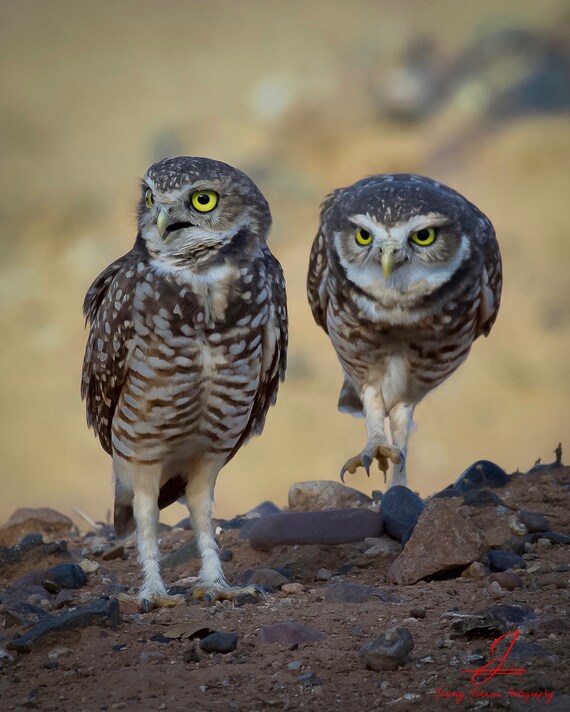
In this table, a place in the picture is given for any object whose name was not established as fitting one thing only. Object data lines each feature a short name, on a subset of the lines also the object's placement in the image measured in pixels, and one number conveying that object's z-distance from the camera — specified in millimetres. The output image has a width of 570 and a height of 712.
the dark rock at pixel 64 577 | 11620
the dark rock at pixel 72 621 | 9000
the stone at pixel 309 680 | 7774
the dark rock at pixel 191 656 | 8570
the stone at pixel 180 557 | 12906
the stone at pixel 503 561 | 10852
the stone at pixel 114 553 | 13531
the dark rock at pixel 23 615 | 9859
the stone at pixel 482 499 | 13227
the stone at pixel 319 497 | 14617
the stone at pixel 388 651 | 7906
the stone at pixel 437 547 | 10664
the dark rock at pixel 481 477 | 14703
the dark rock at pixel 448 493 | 14567
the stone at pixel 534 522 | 12133
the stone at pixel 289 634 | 8687
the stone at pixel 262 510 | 16031
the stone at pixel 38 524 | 16312
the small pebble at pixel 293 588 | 10680
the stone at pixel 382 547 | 11970
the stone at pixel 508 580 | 10047
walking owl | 12648
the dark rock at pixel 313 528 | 12289
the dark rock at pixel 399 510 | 12477
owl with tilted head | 9969
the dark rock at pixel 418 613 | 9125
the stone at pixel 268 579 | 11117
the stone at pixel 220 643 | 8656
